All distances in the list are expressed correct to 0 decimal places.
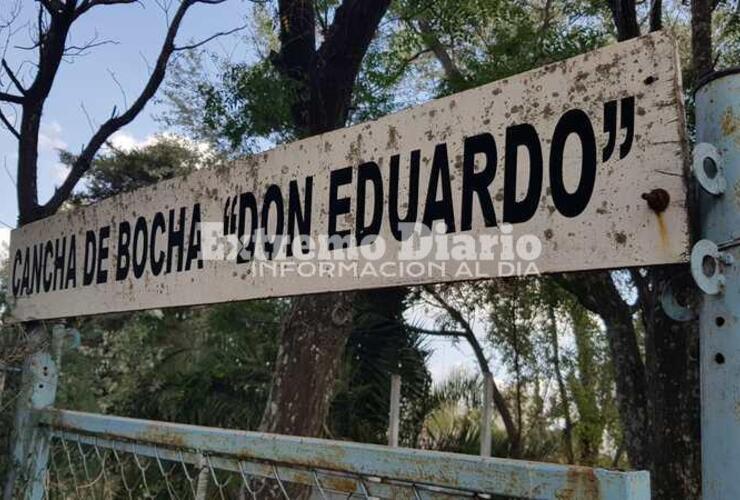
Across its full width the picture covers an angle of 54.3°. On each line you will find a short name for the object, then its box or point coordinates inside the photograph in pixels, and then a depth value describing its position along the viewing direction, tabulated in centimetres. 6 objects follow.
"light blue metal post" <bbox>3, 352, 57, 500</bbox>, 208
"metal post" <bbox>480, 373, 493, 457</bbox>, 298
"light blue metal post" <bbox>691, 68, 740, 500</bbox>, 93
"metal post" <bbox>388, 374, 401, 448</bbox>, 262
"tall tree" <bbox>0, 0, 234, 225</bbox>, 279
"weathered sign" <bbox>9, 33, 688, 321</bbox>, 107
